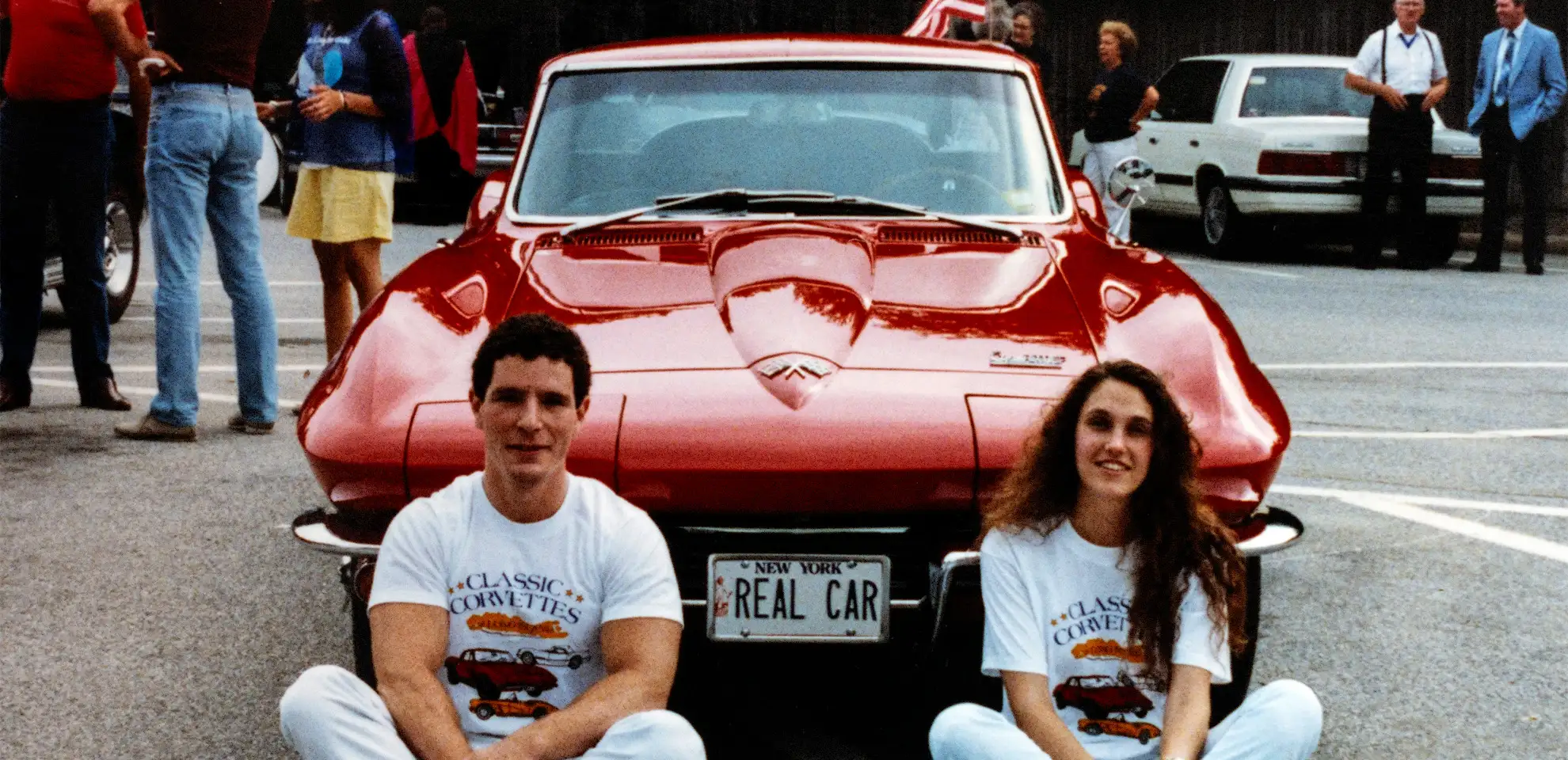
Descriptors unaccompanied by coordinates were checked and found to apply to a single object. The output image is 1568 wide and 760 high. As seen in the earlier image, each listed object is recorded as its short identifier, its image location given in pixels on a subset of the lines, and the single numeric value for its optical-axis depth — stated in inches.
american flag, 496.4
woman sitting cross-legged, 133.0
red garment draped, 359.3
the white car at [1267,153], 597.0
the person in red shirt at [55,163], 302.8
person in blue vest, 298.8
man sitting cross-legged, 129.8
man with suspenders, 584.4
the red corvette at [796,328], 141.6
